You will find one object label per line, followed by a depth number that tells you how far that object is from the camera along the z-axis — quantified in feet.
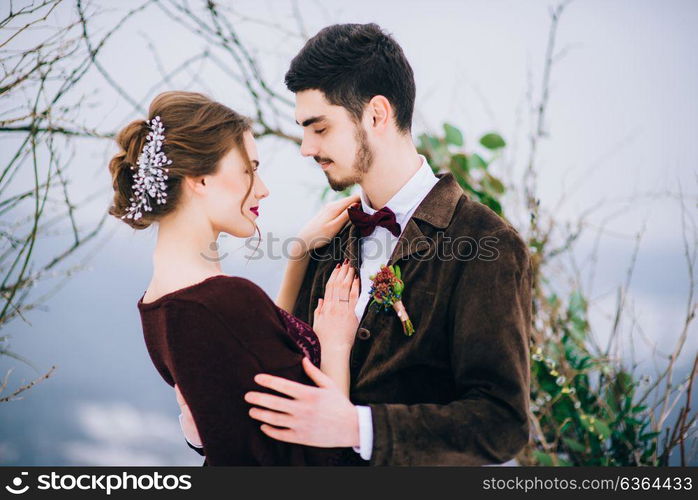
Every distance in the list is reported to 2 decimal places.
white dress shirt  6.34
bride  5.76
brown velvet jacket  5.79
